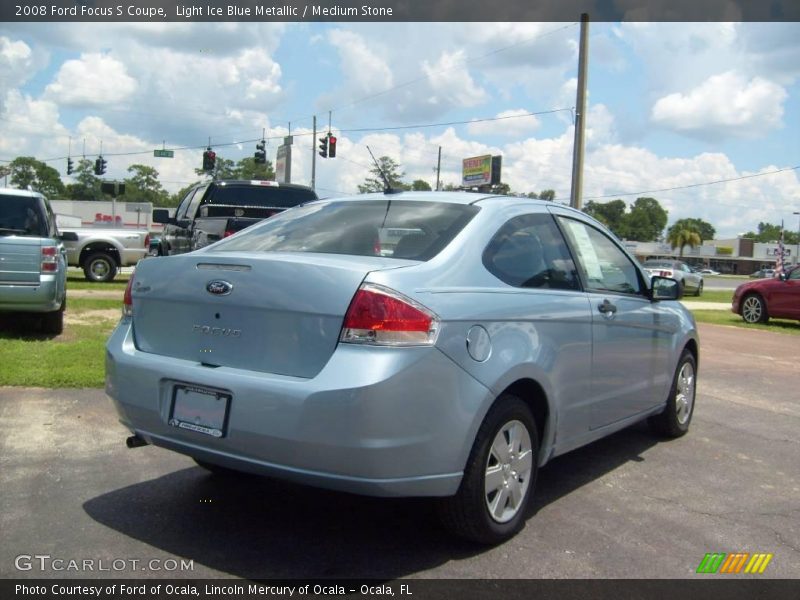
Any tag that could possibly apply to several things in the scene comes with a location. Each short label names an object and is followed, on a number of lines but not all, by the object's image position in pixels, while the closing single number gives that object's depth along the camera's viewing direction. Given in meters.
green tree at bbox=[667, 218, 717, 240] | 155.02
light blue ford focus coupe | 3.10
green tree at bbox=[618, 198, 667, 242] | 136.88
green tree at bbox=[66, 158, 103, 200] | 125.60
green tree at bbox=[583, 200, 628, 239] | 132.62
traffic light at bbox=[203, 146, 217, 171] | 35.94
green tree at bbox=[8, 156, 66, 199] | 111.19
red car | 15.89
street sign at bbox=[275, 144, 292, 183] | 52.55
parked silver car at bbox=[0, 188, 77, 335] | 8.60
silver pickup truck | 19.27
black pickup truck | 12.20
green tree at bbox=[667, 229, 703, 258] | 103.00
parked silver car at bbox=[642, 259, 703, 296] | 32.56
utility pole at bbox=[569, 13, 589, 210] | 18.69
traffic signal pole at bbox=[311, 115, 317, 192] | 42.52
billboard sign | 66.75
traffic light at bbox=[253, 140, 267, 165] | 35.48
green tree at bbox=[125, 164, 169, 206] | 123.99
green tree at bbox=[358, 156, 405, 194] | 52.94
